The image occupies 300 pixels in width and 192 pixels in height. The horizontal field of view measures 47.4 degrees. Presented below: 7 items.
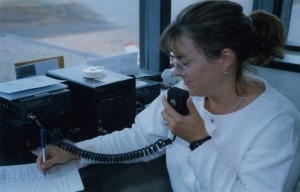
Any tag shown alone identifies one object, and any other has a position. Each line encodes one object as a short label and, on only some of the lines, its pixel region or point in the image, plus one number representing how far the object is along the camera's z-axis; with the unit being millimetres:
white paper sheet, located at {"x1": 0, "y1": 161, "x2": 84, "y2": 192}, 1006
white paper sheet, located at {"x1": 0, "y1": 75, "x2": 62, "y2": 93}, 1164
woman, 979
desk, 1127
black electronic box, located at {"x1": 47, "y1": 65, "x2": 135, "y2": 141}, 1253
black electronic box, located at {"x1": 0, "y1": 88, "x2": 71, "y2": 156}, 1120
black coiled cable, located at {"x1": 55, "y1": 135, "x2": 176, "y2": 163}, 1159
